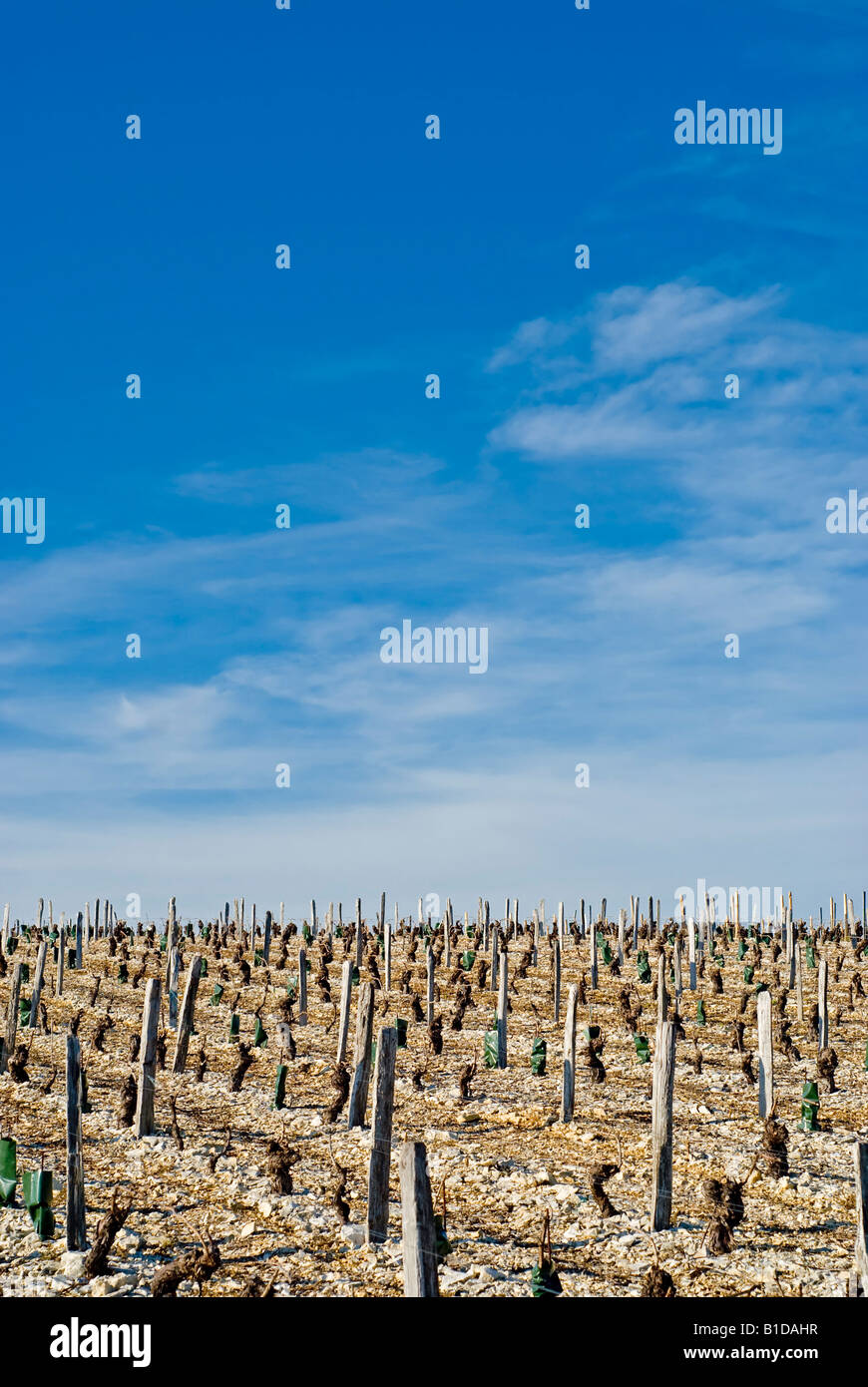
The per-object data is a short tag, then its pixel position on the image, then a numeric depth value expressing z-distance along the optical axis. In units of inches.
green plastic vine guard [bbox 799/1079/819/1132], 730.2
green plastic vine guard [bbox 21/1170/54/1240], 530.9
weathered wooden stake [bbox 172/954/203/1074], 909.2
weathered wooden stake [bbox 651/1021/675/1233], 545.0
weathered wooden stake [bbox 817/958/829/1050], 992.0
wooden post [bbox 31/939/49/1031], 1074.7
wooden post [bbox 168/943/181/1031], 1235.2
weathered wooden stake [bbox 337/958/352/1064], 909.2
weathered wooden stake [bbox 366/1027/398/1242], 530.6
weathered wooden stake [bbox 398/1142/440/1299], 350.6
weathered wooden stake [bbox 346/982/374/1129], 721.0
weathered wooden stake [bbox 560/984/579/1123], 746.2
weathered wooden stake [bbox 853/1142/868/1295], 399.9
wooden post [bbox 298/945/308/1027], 1128.4
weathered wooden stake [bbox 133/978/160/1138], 715.4
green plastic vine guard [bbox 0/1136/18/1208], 577.9
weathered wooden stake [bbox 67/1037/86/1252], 513.3
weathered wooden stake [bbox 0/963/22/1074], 951.6
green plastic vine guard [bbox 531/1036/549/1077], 894.4
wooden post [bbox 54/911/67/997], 1296.8
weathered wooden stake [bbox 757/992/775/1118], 737.0
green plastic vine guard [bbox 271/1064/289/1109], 789.2
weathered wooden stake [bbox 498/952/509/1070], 939.3
